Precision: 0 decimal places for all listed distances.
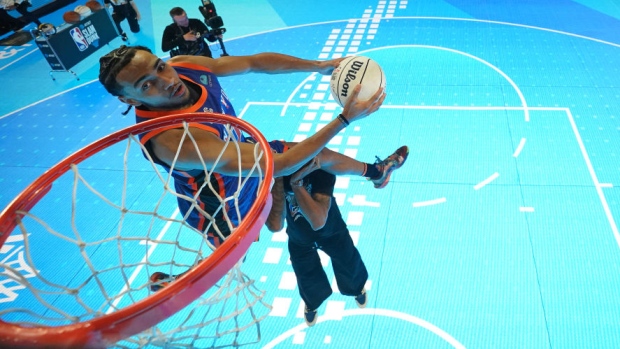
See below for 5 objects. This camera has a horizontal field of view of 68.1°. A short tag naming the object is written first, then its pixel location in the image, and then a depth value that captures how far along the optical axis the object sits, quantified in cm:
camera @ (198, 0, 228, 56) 776
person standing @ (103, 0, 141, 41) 1008
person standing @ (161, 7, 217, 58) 764
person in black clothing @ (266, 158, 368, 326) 324
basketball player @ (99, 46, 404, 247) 258
